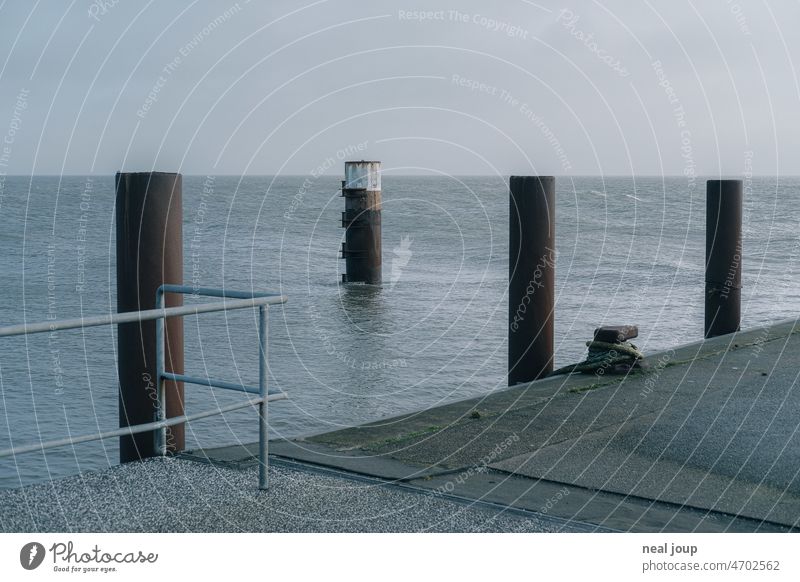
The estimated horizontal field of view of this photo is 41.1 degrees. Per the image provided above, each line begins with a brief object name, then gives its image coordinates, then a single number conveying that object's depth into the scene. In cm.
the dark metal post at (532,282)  931
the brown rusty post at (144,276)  602
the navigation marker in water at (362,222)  2350
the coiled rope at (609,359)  888
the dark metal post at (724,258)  1227
